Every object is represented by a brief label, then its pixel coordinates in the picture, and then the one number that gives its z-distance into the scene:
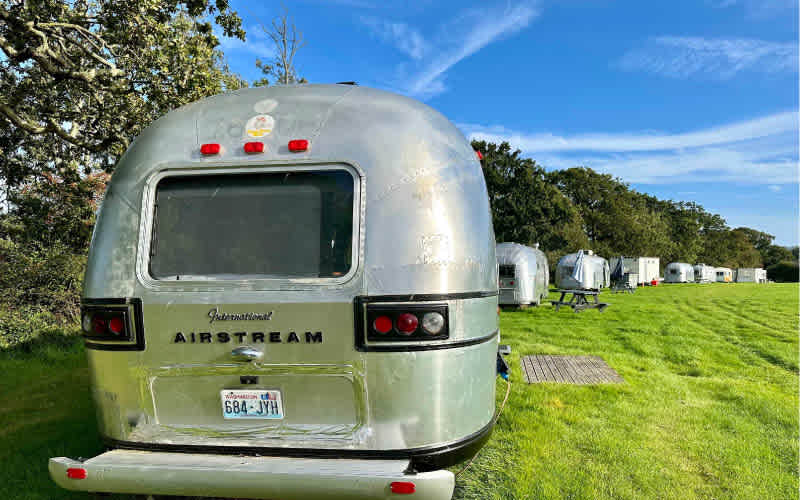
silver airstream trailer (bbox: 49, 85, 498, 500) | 2.69
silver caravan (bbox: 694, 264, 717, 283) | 58.22
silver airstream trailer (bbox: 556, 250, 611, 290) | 19.61
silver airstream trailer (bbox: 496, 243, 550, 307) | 17.80
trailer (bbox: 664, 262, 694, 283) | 53.38
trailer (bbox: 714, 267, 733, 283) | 67.06
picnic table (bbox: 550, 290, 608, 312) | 17.16
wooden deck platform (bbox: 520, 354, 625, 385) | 6.99
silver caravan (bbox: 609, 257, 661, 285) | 38.75
